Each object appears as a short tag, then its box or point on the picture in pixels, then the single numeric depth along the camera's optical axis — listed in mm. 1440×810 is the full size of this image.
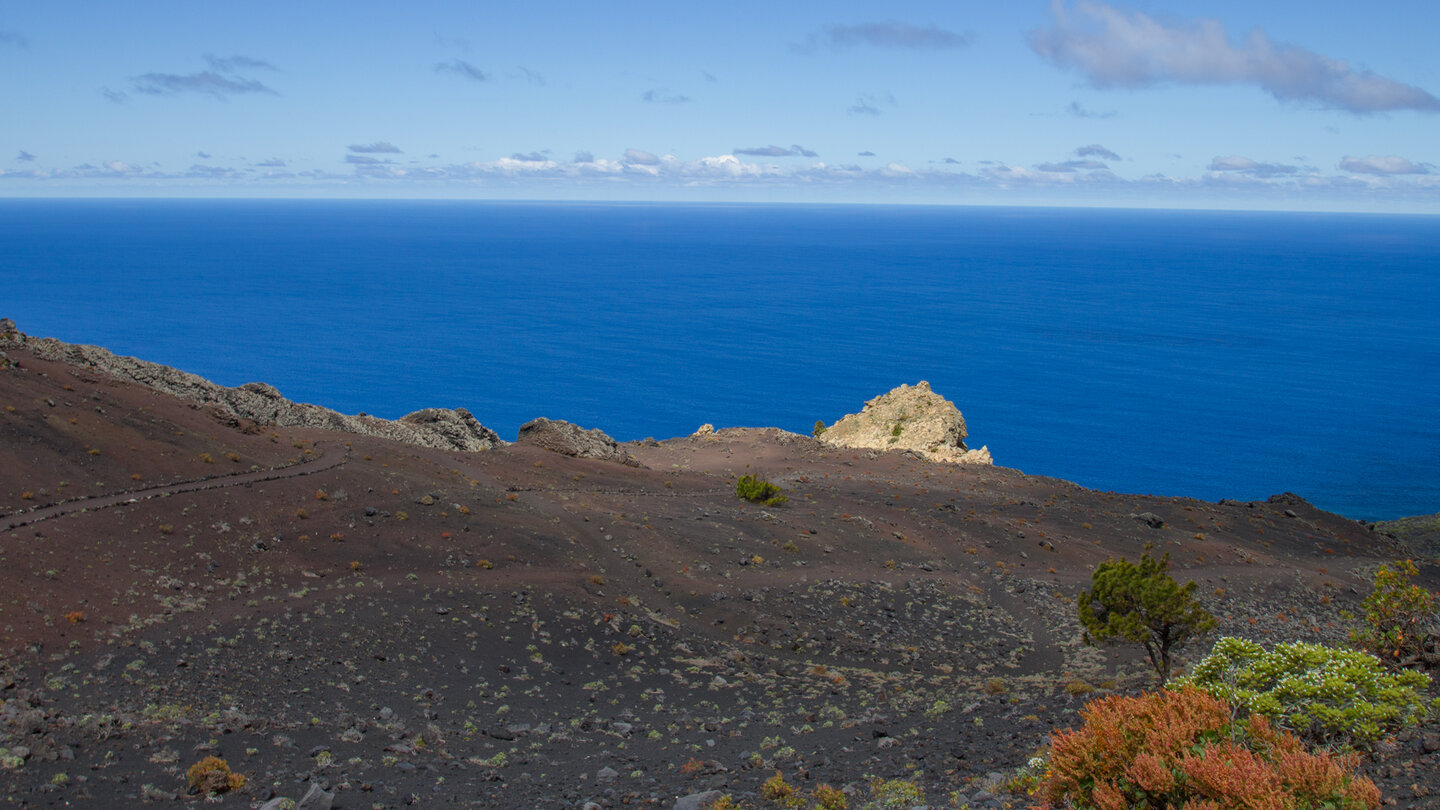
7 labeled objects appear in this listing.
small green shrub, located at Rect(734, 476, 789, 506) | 46250
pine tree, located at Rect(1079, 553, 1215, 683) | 24328
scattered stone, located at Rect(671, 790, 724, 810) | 16969
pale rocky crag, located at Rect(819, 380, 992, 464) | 69938
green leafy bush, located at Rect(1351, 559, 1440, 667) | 23953
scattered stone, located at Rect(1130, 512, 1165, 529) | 49906
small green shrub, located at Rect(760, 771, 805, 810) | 16969
